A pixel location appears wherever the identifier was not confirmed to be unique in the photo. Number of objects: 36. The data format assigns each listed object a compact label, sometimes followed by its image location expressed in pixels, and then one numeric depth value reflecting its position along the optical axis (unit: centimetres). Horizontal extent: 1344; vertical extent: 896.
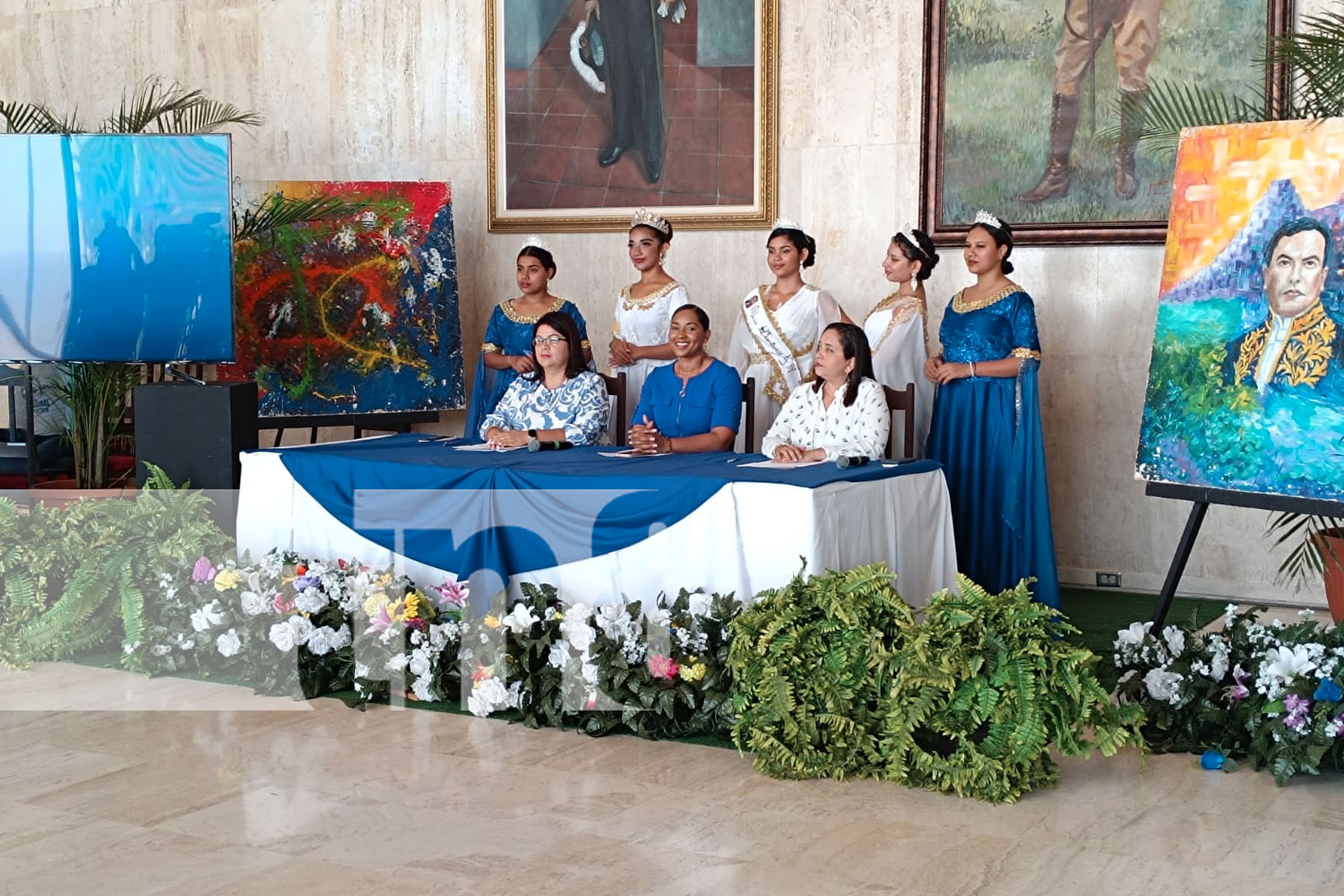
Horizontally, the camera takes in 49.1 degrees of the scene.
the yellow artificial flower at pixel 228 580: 536
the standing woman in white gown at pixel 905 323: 645
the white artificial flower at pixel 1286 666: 419
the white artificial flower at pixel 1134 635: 457
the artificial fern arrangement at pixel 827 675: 418
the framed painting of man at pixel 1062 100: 683
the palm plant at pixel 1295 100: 500
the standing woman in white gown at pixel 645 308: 671
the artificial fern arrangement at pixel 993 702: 398
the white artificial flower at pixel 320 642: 510
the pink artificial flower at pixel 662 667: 461
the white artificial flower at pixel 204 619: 534
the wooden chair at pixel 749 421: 609
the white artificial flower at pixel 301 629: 512
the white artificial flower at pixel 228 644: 526
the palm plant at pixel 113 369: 700
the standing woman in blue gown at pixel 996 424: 616
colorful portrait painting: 456
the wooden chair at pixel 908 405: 559
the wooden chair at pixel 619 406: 638
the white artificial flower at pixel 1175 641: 450
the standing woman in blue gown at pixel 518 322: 700
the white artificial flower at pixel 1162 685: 444
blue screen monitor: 678
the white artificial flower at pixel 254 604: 529
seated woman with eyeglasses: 594
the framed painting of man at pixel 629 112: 787
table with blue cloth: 471
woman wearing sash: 640
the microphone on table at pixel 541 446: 566
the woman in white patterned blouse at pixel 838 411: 530
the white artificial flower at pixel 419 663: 499
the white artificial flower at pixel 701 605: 464
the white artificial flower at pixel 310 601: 522
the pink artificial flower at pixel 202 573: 546
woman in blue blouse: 579
